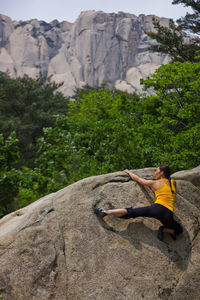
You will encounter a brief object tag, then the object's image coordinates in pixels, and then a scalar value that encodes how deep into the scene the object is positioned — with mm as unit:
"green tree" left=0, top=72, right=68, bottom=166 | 22475
